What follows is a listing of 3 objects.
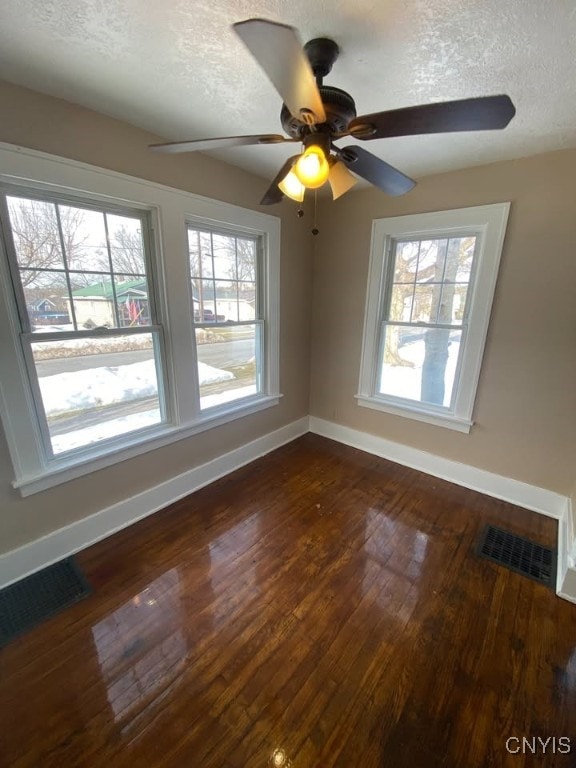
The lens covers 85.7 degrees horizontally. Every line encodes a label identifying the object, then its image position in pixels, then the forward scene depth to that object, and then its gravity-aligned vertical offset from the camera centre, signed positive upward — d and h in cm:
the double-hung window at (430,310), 233 -7
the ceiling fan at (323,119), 80 +57
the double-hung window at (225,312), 234 -12
